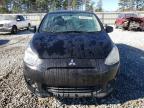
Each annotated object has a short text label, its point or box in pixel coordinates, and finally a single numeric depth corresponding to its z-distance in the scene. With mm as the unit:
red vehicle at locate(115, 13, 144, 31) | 8409
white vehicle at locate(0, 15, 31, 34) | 7644
